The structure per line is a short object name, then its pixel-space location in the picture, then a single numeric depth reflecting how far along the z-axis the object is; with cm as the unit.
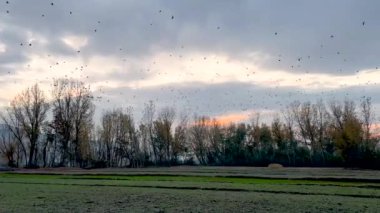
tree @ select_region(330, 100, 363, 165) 6848
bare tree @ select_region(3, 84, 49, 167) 8456
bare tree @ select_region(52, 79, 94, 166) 8756
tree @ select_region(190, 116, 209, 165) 10388
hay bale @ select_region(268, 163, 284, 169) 7232
